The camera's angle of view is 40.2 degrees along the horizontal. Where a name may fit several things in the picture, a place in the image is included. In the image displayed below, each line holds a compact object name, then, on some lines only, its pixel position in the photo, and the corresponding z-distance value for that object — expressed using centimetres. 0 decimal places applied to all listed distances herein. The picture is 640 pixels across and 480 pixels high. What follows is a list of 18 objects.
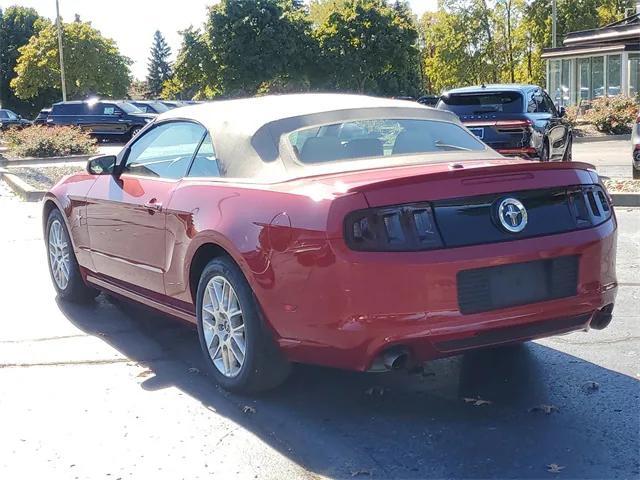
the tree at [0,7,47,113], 6894
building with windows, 3547
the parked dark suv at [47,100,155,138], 3338
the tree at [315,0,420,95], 4747
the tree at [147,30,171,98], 10912
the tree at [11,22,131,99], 5538
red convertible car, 391
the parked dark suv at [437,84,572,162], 1380
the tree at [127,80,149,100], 10782
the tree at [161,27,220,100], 4644
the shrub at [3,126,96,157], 2420
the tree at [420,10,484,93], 5309
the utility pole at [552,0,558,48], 4428
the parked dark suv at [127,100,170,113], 3534
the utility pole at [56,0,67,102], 4844
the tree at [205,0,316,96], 4566
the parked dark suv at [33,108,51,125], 4099
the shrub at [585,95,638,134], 2712
